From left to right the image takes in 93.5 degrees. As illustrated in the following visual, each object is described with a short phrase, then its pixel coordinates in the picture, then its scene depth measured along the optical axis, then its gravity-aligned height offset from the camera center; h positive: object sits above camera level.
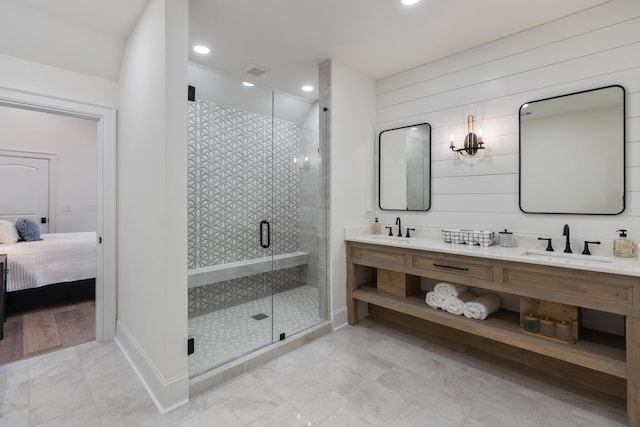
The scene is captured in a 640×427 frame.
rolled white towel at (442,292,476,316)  2.46 -0.74
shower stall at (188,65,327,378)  2.77 -0.02
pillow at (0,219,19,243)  3.91 -0.26
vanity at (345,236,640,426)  1.66 -0.49
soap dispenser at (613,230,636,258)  1.95 -0.22
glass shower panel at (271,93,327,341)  3.04 +0.01
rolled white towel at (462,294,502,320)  2.34 -0.75
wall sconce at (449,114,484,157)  2.66 +0.64
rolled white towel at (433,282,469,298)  2.54 -0.65
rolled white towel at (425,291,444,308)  2.57 -0.75
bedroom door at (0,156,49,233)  4.99 +0.41
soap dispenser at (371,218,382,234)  3.37 -0.17
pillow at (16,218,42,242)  4.14 -0.23
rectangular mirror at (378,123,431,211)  3.07 +0.48
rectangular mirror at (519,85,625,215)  2.10 +0.45
